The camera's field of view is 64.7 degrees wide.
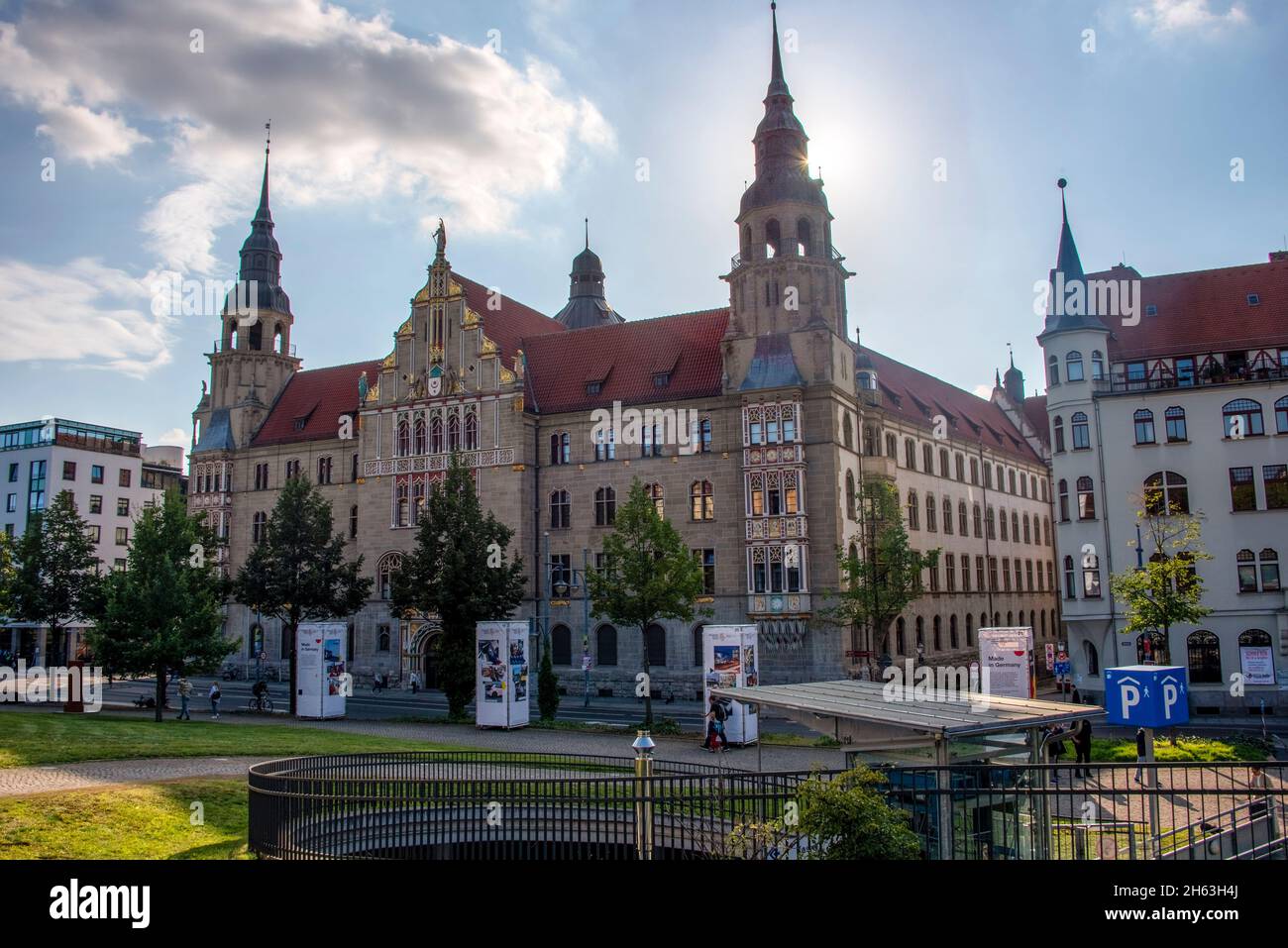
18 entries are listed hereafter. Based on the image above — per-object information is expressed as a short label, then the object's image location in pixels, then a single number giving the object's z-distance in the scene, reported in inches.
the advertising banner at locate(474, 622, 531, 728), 1467.8
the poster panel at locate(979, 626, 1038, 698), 1454.2
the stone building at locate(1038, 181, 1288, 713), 1723.7
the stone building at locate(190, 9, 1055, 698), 1989.4
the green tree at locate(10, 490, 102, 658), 2015.3
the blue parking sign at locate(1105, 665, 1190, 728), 711.1
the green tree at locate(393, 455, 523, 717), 1583.4
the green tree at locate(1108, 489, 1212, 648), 1348.4
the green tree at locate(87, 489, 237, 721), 1470.2
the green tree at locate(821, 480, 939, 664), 1663.4
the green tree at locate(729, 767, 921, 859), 434.3
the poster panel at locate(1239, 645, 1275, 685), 1552.7
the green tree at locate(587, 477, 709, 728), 1524.4
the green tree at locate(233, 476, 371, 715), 1829.5
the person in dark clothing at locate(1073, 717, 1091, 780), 1015.6
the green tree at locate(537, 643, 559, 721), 1574.8
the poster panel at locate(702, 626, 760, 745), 1346.0
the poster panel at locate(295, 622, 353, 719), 1628.9
